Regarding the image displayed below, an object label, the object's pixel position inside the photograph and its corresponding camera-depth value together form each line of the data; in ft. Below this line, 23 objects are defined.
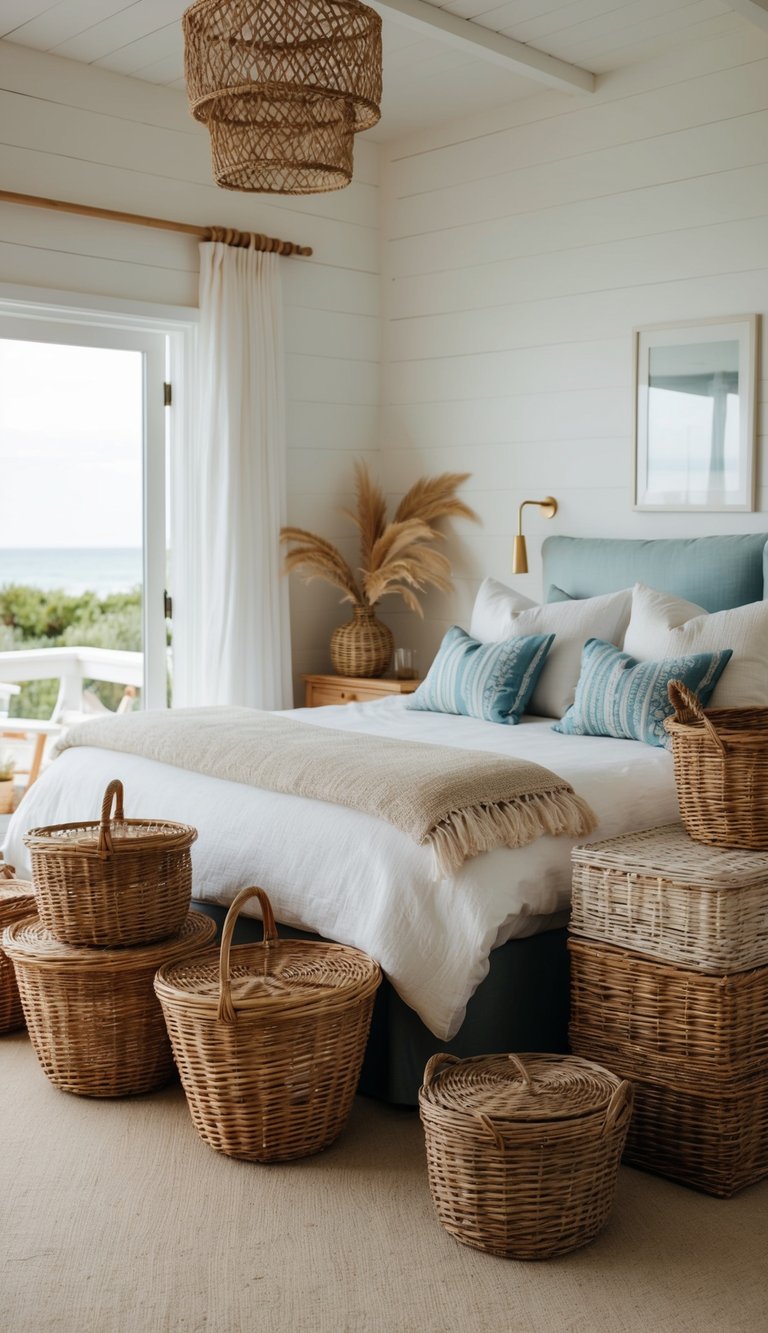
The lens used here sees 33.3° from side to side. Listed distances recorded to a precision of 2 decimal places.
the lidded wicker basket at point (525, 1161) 7.14
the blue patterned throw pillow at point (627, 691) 11.24
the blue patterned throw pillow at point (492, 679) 12.98
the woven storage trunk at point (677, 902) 8.08
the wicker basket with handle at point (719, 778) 8.71
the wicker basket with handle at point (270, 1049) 8.20
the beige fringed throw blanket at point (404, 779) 8.87
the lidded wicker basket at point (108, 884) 9.25
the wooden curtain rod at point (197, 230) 13.97
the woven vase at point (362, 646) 16.75
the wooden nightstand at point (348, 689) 16.07
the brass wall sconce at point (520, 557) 15.03
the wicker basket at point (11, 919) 10.59
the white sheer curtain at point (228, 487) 15.72
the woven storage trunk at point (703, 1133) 8.07
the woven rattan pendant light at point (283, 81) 9.07
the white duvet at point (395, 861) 8.68
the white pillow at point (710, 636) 11.24
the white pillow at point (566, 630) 13.01
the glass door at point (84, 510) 14.76
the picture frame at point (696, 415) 13.55
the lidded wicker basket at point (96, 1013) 9.28
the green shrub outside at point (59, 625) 14.82
